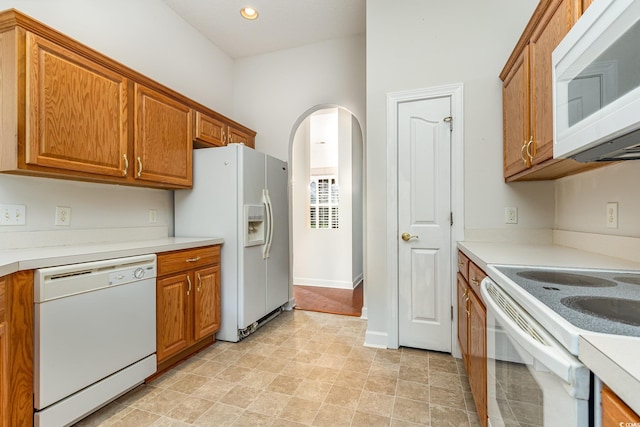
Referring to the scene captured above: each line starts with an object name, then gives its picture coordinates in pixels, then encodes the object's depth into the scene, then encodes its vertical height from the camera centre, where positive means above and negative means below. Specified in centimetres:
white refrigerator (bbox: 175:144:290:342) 261 -7
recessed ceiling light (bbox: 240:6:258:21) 287 +199
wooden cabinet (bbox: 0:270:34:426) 125 -60
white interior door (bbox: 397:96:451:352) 235 -8
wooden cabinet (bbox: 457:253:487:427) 134 -64
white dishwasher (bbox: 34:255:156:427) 138 -65
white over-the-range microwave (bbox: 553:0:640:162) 76 +40
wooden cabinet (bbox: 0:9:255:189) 152 +62
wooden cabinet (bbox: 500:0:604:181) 136 +65
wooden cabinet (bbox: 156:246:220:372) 204 -68
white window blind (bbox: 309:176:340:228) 482 +17
